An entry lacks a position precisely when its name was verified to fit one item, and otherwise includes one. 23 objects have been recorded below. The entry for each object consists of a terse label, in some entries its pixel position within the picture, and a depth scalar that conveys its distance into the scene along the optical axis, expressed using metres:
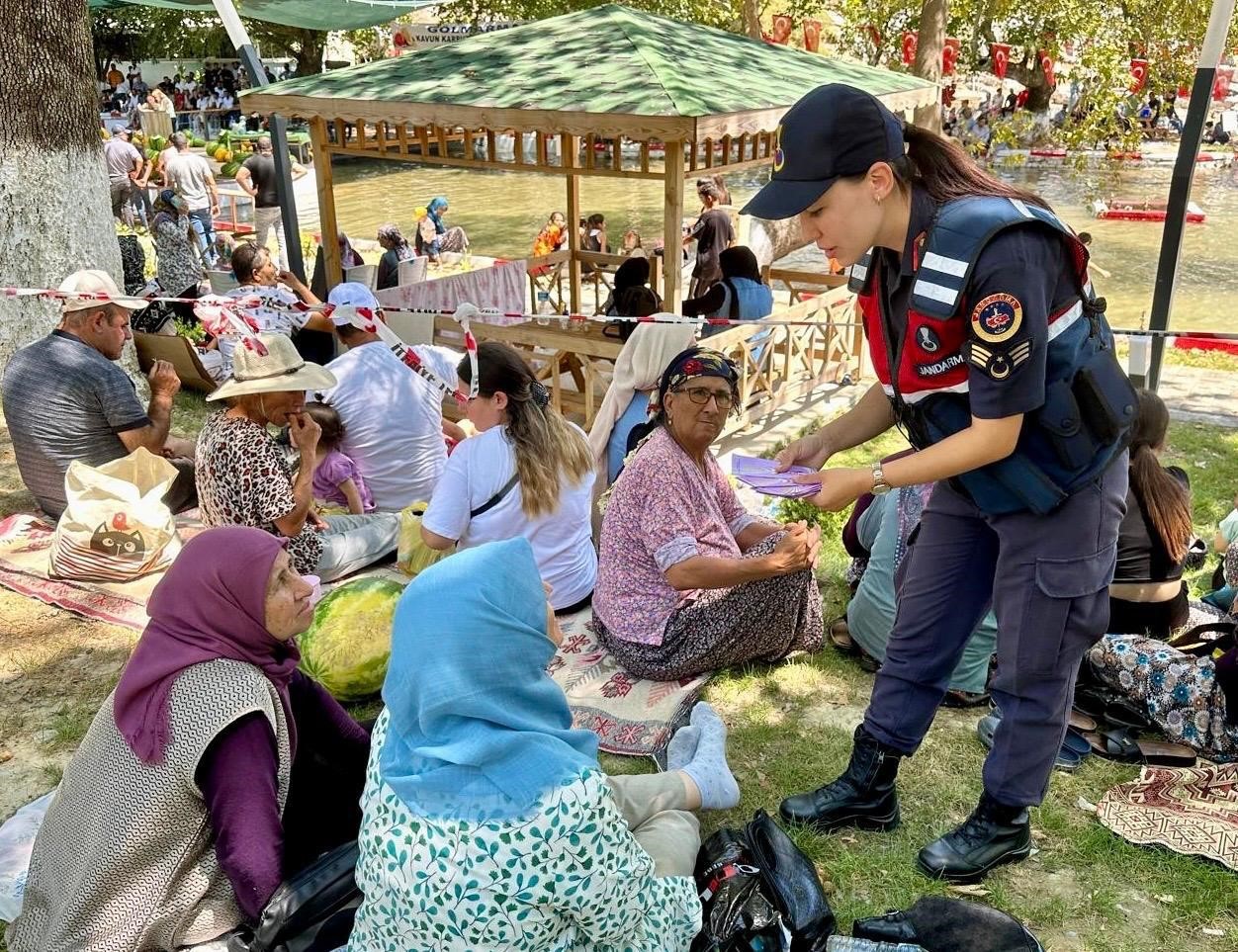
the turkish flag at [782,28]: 12.52
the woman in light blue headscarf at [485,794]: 1.86
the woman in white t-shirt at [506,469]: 4.24
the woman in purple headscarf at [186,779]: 2.43
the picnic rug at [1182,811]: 3.11
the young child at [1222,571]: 4.37
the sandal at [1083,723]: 3.70
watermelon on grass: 3.95
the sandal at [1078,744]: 3.58
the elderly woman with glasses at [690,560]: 3.74
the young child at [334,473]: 5.38
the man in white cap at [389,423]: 5.41
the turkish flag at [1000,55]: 15.49
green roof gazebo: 6.21
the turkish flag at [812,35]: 12.00
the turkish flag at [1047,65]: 10.40
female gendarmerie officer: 2.32
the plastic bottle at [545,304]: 9.76
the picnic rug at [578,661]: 3.78
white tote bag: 4.82
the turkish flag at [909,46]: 12.46
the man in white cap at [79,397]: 5.16
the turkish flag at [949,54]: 12.91
